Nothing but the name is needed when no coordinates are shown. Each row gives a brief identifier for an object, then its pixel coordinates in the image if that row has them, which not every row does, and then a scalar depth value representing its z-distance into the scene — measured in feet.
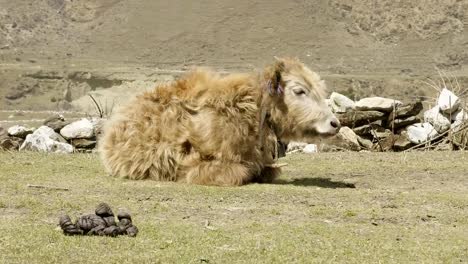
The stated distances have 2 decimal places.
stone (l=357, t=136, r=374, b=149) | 56.49
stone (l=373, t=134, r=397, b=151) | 55.52
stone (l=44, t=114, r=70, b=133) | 57.62
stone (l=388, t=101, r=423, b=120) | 58.37
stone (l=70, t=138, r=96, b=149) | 55.93
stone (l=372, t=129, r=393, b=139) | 56.92
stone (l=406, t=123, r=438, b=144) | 55.31
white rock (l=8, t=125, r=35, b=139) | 59.21
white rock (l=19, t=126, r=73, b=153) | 53.62
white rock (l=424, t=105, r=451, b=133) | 55.65
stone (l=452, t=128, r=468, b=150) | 52.44
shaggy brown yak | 32.99
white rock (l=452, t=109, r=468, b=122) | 55.01
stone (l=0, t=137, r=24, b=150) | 55.83
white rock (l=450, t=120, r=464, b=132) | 54.03
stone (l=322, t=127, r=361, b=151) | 54.89
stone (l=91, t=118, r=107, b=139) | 56.75
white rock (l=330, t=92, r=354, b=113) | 58.34
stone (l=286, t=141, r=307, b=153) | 56.89
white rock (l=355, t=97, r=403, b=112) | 58.23
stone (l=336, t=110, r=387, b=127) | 57.72
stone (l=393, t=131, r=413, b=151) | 55.47
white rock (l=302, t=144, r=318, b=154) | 55.90
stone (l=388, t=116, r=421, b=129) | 58.39
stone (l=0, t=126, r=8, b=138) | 59.60
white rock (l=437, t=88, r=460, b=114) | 55.93
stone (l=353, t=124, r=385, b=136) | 57.57
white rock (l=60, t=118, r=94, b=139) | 56.34
